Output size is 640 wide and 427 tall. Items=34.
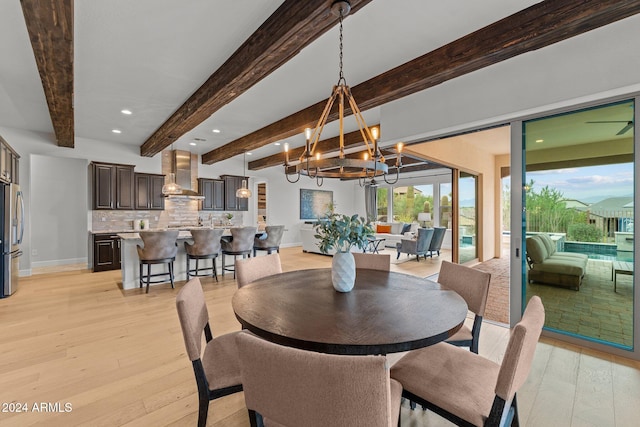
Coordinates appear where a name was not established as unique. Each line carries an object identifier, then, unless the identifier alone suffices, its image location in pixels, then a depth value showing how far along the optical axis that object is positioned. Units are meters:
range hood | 7.19
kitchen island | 4.61
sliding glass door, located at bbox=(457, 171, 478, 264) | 5.69
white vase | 1.78
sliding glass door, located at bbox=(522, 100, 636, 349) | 2.54
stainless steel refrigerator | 4.03
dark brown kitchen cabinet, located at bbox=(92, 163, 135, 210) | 5.91
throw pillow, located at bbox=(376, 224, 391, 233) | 10.49
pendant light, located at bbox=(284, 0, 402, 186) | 1.76
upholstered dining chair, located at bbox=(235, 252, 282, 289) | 2.31
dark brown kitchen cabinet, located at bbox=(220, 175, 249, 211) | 8.19
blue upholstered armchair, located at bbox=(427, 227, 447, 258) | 7.50
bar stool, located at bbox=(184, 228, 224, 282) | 4.61
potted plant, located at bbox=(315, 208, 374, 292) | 1.78
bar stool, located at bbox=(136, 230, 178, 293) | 4.27
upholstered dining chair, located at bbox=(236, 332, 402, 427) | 0.77
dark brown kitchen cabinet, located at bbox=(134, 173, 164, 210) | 6.54
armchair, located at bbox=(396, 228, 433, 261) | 7.11
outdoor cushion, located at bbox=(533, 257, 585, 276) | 2.83
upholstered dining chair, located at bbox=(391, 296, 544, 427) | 1.08
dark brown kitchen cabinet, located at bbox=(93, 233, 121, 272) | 5.73
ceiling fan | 2.47
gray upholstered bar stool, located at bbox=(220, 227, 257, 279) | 5.02
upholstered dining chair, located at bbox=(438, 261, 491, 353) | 1.89
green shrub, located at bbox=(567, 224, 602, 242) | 2.72
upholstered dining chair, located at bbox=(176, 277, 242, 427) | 1.38
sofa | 9.47
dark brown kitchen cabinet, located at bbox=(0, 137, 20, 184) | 3.91
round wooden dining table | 1.15
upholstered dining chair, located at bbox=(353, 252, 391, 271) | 2.63
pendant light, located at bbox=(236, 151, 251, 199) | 7.39
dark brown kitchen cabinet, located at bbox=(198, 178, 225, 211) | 7.74
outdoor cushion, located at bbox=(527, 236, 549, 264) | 3.02
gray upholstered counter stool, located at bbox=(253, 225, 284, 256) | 5.60
